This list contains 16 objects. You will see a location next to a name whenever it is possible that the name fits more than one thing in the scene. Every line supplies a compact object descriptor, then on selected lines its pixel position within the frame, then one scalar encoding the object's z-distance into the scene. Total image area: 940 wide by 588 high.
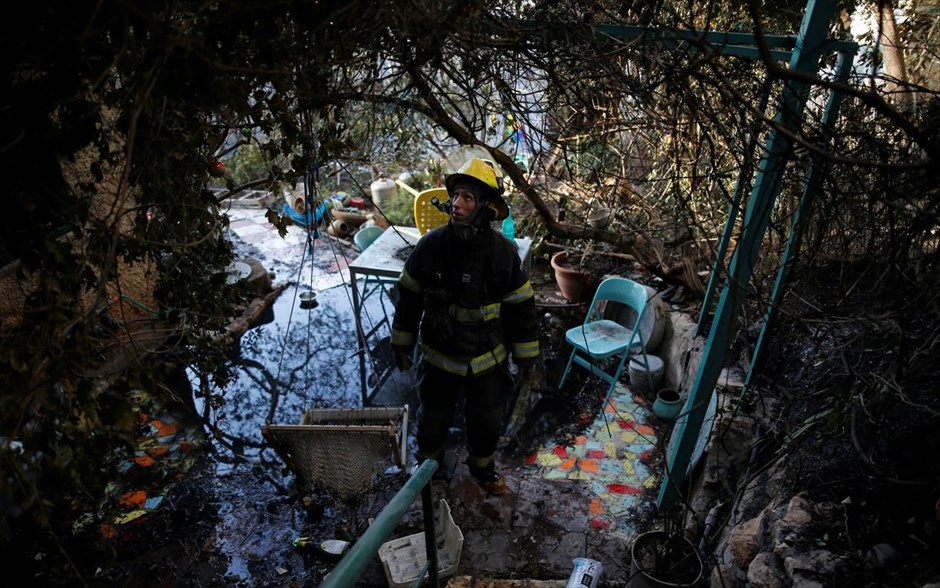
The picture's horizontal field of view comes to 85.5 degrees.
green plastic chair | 4.52
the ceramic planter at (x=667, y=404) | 4.30
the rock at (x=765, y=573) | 1.99
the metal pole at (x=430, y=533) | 1.98
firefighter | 3.20
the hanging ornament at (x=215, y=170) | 2.46
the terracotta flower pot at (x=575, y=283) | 5.99
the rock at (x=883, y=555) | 1.76
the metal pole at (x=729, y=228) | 2.23
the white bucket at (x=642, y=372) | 4.75
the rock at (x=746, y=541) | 2.27
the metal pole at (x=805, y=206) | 2.42
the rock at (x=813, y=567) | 1.86
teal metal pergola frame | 2.12
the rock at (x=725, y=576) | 2.37
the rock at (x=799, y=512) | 2.12
